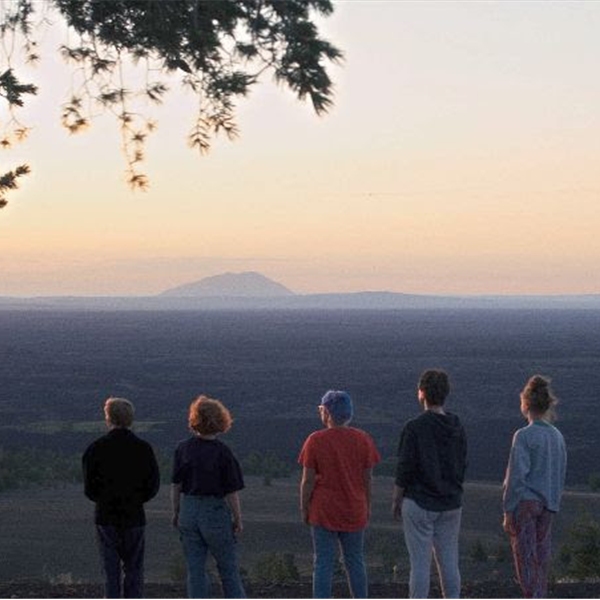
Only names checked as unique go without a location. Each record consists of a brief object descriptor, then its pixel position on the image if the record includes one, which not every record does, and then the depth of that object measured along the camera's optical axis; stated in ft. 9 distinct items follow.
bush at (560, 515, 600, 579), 74.30
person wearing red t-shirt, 34.31
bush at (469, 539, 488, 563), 122.07
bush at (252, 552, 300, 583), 74.98
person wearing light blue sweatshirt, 34.47
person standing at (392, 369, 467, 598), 33.72
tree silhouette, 33.09
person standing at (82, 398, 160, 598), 34.31
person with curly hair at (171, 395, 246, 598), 33.76
